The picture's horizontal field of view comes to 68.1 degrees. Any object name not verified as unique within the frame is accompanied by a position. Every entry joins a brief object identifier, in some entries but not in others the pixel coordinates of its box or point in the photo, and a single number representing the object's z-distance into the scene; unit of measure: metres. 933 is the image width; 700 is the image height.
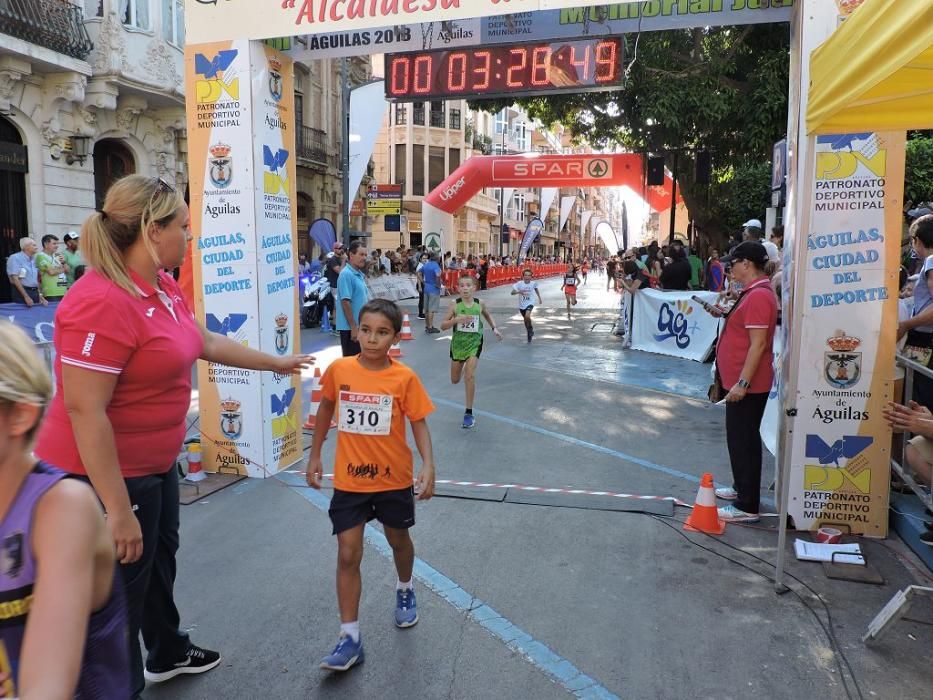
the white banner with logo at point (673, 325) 12.26
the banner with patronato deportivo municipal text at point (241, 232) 5.48
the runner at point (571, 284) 20.37
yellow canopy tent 2.46
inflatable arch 19.48
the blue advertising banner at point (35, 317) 6.87
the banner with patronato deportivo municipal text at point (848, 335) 4.36
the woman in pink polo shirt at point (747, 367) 4.69
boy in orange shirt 3.09
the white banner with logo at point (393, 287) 22.16
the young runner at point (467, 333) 7.52
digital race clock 5.90
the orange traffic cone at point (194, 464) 5.54
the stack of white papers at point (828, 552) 4.19
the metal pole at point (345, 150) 18.63
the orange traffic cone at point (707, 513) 4.67
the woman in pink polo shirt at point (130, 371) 2.14
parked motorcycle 16.55
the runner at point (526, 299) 14.23
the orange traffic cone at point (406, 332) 13.81
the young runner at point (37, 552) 1.26
